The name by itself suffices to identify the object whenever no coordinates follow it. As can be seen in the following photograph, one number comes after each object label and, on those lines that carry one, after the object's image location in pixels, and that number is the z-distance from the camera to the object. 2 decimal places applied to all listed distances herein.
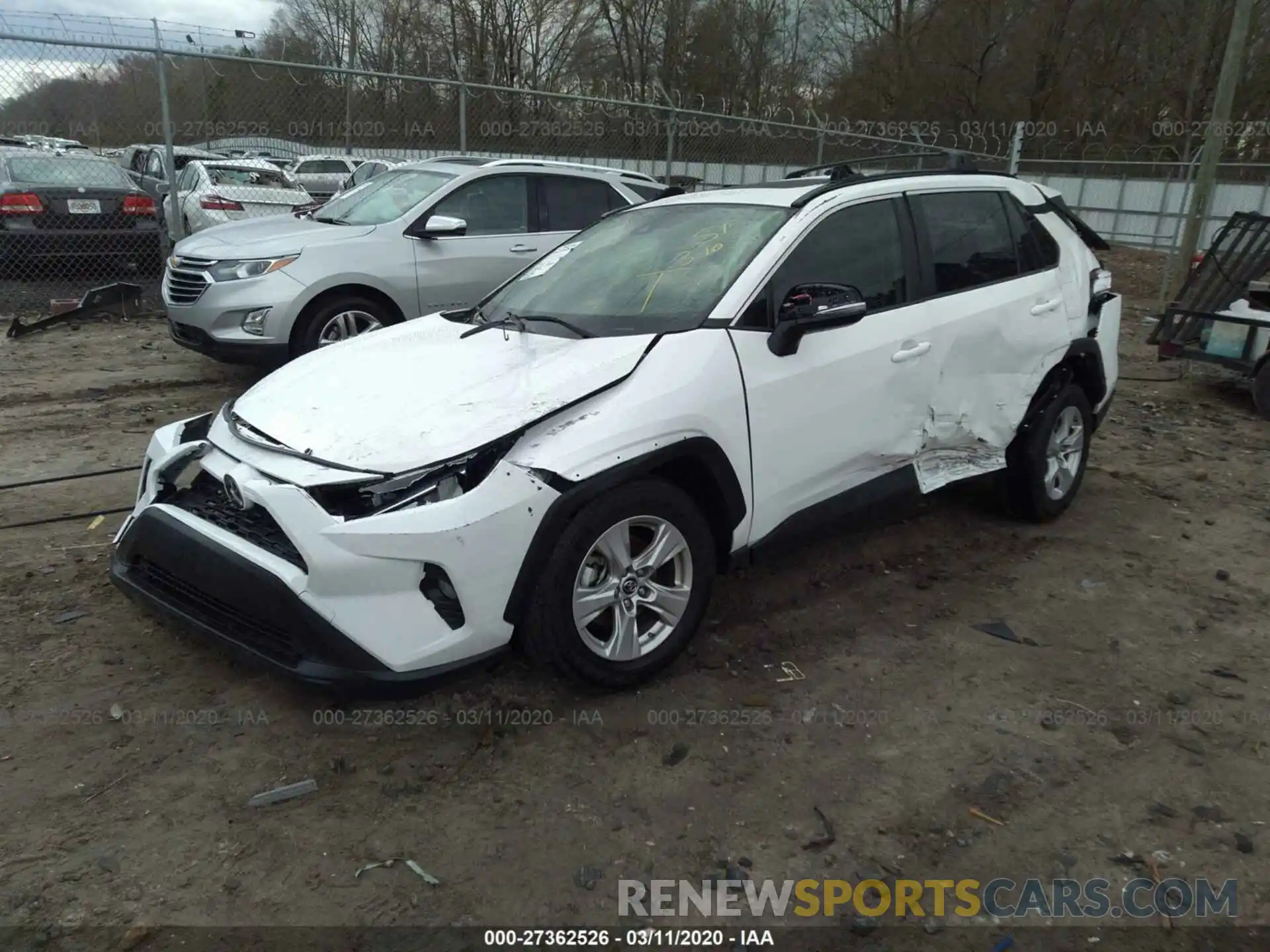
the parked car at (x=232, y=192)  12.00
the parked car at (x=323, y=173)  17.97
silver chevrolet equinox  6.73
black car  9.74
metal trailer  8.08
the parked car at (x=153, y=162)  14.49
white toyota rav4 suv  2.82
